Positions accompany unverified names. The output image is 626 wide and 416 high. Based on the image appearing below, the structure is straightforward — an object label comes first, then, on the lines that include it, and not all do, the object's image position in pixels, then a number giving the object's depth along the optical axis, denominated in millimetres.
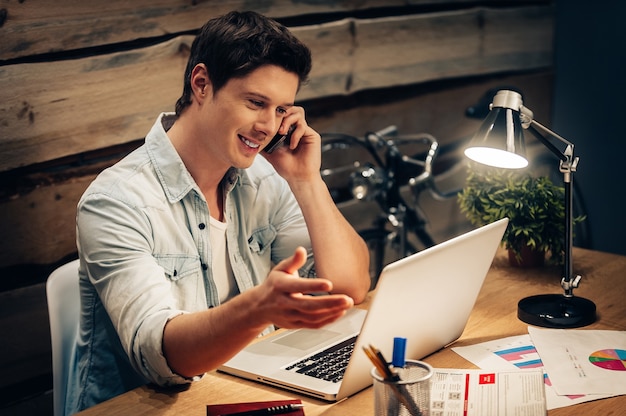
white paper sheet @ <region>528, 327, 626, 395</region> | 1450
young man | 1469
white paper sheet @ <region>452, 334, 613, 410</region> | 1538
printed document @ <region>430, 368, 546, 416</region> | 1327
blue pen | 1205
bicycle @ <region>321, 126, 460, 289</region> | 2828
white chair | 1751
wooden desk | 1396
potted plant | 2090
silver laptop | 1343
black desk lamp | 1648
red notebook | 1350
